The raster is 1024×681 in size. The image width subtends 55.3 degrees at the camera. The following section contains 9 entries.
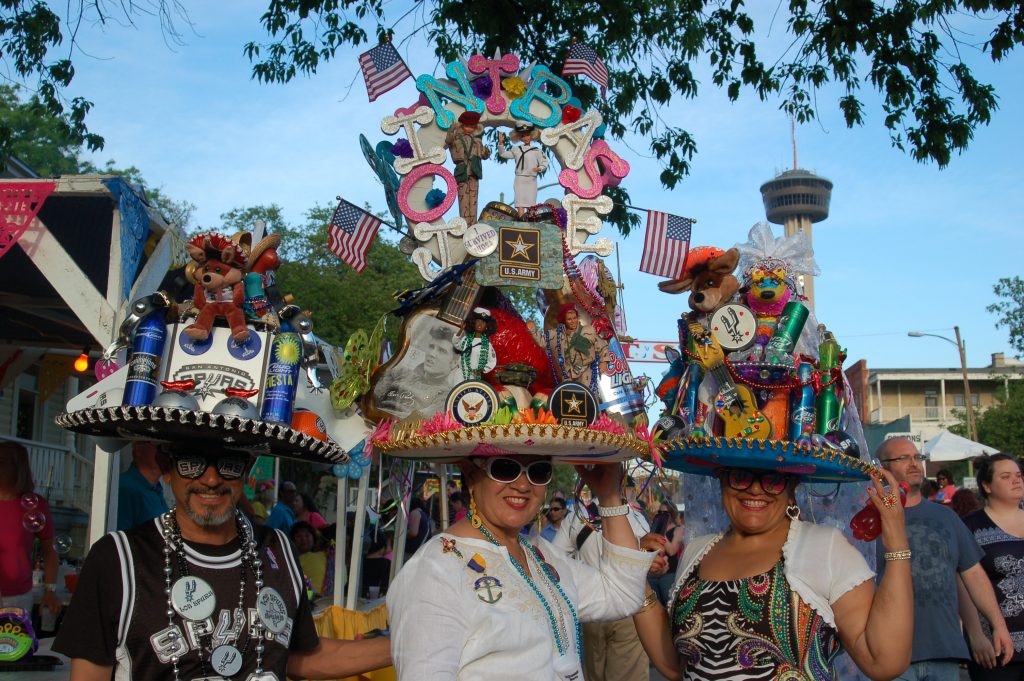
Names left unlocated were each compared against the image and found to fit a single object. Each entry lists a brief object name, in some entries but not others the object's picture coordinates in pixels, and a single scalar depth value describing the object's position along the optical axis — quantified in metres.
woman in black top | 5.30
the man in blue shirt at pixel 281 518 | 10.41
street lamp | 30.38
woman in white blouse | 2.99
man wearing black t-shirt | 2.94
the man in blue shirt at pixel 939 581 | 4.92
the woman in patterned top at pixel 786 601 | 3.16
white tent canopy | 16.80
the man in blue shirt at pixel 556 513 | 9.20
